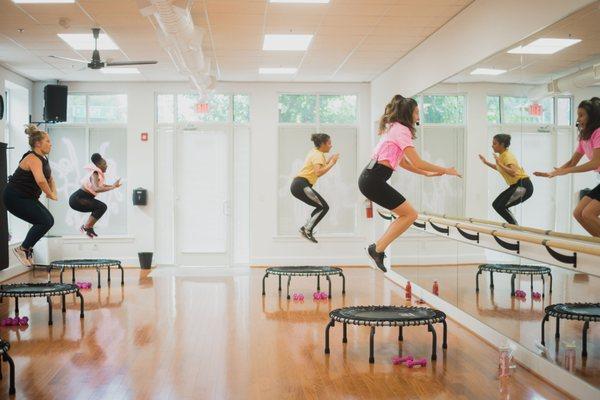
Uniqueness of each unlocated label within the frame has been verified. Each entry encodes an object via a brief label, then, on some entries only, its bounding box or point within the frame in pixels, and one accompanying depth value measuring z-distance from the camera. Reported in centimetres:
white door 1255
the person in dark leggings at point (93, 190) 878
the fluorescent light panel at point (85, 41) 872
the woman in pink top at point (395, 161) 518
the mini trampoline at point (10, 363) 476
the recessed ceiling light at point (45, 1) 709
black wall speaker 1138
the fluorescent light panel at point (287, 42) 892
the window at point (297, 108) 1263
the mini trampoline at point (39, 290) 720
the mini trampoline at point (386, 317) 571
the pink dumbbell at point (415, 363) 563
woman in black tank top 676
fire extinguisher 1199
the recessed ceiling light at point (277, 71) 1127
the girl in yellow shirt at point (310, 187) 814
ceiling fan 850
